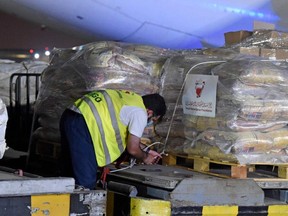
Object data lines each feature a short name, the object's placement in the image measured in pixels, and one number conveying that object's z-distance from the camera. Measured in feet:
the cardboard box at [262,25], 20.74
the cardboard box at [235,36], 20.16
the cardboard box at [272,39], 19.48
